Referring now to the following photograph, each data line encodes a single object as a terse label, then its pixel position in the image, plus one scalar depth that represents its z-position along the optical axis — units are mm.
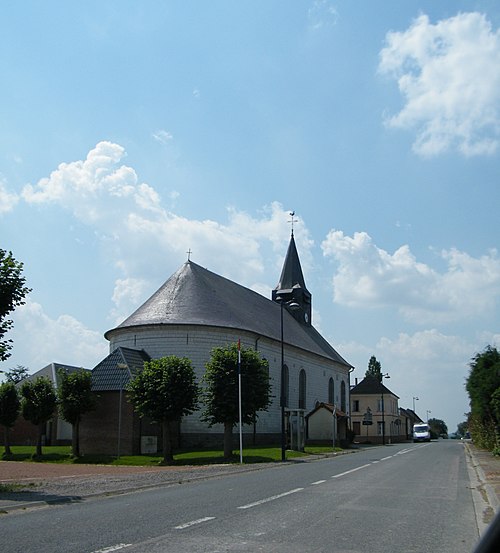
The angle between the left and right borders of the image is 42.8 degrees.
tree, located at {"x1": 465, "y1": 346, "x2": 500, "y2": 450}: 33875
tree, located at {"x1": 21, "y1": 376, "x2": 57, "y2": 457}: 41000
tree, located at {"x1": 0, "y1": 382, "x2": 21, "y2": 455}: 43219
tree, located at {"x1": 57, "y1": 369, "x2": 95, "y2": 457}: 38688
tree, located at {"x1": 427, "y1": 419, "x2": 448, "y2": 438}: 175975
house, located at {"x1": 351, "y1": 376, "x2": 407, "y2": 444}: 89419
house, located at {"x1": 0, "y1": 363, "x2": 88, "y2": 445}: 51375
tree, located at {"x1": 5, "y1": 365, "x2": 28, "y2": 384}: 107788
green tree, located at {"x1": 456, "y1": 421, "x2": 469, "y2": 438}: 190412
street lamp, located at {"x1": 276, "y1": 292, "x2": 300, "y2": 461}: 32319
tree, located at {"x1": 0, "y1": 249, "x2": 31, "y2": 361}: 18406
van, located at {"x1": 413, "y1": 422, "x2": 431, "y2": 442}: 87688
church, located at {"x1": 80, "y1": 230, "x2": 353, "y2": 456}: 40625
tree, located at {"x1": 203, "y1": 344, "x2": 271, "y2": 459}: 33875
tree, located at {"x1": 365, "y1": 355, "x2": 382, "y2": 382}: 117312
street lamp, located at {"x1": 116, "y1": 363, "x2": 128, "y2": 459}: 38750
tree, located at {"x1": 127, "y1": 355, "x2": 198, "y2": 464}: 33531
